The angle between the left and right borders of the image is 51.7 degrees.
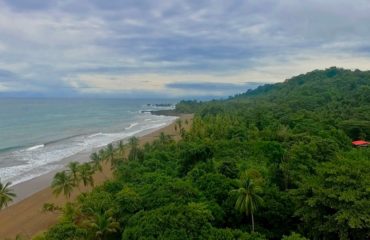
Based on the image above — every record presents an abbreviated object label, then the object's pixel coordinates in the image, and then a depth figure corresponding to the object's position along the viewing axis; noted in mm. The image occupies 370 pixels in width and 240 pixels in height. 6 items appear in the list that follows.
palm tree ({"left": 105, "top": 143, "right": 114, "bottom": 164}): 64188
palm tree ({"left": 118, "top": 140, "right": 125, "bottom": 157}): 68250
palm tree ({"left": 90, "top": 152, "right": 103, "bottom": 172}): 57062
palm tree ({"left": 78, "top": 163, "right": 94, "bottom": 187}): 49719
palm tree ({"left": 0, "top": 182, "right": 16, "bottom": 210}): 42434
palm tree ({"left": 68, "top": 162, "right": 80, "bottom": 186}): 48994
